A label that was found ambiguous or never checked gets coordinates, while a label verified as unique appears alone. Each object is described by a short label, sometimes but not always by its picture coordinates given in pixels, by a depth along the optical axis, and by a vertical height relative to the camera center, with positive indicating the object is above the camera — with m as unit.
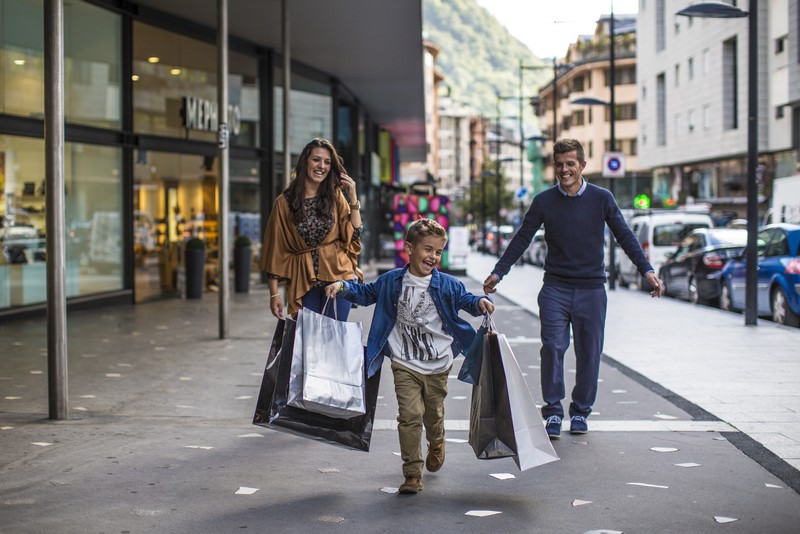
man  7.50 -0.33
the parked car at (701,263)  21.42 -0.68
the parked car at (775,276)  16.66 -0.75
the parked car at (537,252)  46.44 -0.94
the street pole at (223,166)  13.85 +0.78
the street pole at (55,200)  8.18 +0.22
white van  27.44 -0.07
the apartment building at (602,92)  93.56 +11.66
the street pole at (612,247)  25.92 -0.42
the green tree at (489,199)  104.86 +2.89
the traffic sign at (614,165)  27.70 +1.52
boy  5.95 -0.51
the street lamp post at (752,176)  16.00 +0.73
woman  7.12 -0.03
